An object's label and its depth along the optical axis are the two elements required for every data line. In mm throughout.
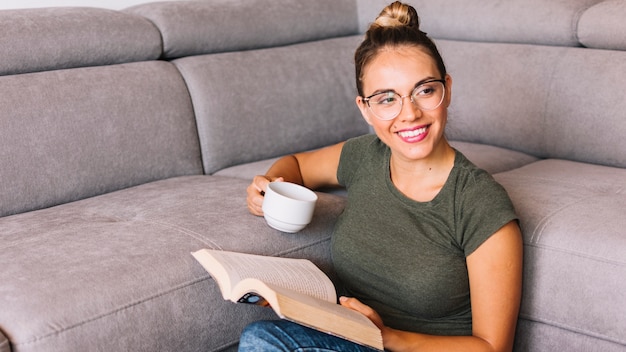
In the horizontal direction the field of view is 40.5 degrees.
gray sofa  1617
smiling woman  1444
